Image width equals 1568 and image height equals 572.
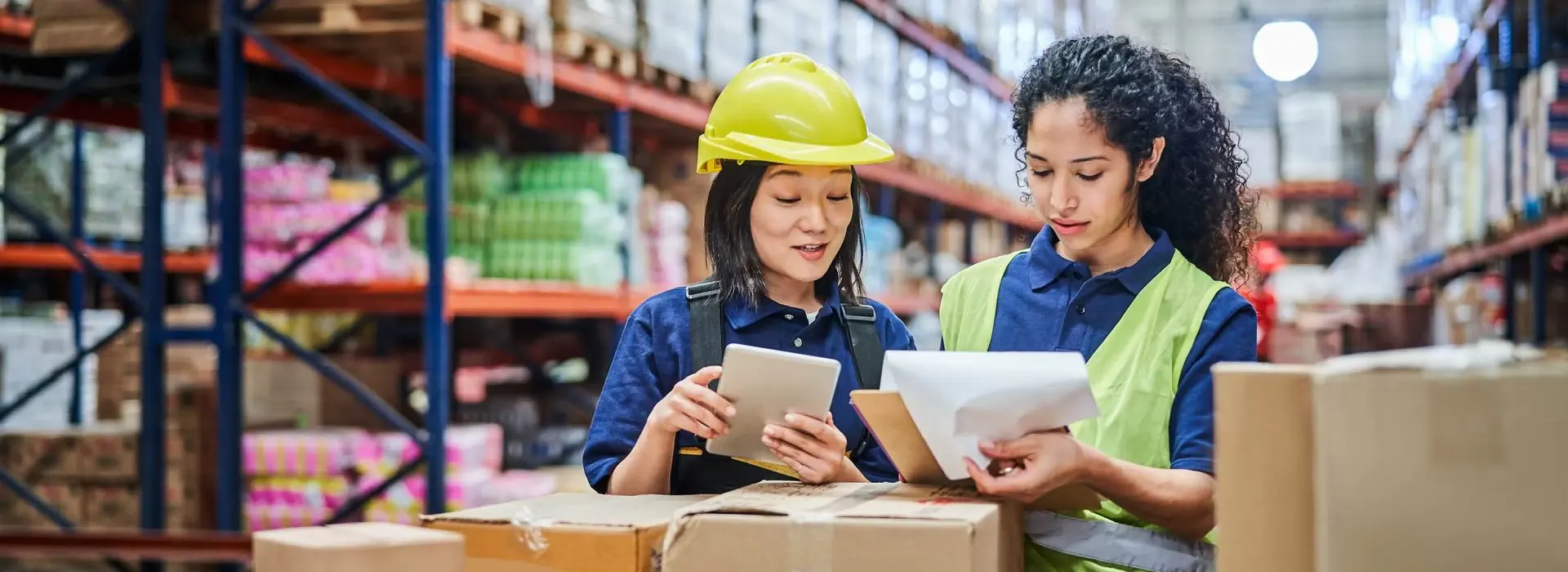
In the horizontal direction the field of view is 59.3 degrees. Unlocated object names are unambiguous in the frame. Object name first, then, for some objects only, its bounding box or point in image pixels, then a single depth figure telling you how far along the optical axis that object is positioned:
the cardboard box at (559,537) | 1.61
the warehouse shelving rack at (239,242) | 4.51
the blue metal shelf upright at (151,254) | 4.68
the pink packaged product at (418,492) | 4.84
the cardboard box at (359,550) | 1.45
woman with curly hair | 1.87
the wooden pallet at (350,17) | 4.51
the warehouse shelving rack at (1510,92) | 5.80
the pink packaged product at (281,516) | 4.83
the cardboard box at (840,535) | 1.50
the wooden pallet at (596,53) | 5.02
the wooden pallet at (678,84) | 5.62
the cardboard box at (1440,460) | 1.26
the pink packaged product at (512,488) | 4.99
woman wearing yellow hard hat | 2.13
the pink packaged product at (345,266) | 4.76
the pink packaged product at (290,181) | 4.82
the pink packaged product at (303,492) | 4.83
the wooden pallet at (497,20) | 4.64
